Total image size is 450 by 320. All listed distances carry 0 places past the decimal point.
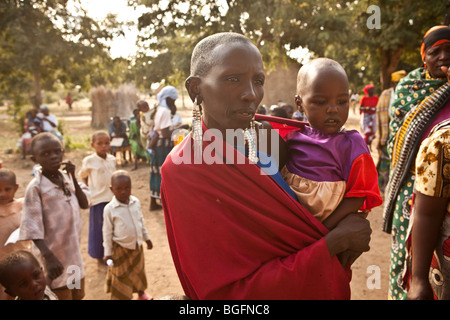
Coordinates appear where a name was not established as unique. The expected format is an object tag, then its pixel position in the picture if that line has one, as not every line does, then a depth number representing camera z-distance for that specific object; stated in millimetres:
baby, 1329
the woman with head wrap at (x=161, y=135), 6223
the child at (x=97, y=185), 4293
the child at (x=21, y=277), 2102
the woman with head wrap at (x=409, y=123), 2045
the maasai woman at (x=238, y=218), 1186
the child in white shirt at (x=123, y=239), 3490
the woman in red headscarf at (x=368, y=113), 9156
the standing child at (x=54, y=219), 2607
